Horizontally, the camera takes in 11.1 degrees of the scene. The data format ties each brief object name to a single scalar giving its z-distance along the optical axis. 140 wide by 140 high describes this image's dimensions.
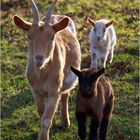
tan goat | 10.71
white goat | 19.70
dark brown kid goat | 10.74
